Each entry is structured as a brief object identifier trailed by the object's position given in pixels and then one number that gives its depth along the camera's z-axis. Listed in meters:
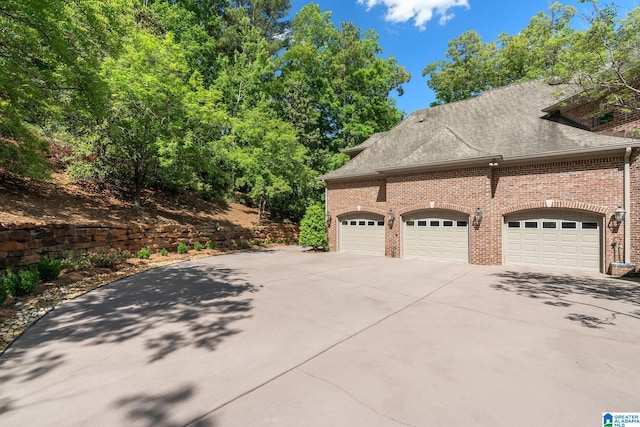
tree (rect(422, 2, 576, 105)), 19.80
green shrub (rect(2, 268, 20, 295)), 6.25
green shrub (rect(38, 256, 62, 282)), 7.56
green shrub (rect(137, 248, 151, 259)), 11.70
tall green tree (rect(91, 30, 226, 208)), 11.90
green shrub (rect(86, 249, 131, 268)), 9.71
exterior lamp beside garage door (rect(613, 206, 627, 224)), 9.26
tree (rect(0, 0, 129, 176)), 7.02
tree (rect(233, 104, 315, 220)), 18.19
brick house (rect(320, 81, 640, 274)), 9.59
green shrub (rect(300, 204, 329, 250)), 16.31
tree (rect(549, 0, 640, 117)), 7.31
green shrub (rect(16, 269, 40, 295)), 6.53
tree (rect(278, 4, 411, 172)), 26.98
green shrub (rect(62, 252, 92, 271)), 8.80
